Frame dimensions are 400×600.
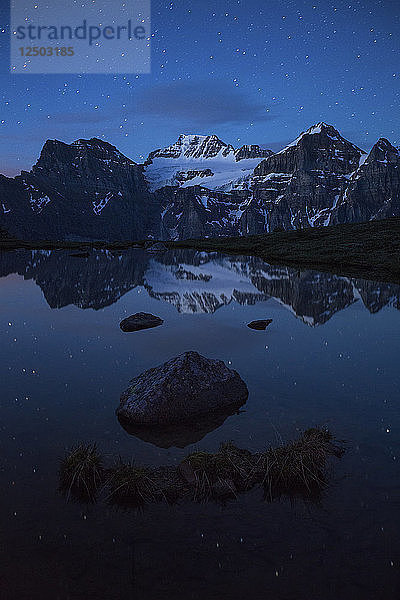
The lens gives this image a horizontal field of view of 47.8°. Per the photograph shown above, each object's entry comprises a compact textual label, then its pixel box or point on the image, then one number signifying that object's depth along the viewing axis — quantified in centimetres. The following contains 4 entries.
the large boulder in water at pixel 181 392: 1237
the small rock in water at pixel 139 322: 2449
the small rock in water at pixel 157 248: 13720
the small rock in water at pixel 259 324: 2491
